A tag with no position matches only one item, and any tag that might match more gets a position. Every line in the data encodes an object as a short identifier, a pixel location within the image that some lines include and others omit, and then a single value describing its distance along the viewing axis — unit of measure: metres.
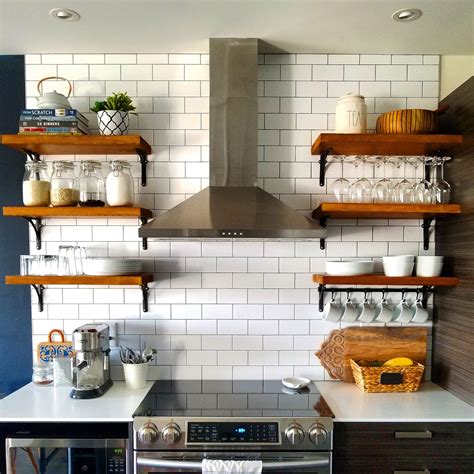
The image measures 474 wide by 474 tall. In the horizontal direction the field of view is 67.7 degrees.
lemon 1.99
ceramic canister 1.90
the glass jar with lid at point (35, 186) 1.90
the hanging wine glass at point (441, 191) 1.94
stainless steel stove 1.57
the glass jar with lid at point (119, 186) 1.91
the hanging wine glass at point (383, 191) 1.98
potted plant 1.93
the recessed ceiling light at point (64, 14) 1.69
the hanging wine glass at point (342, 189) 2.02
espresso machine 1.83
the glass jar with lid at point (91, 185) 1.93
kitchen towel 1.52
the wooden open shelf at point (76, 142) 1.84
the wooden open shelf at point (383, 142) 1.82
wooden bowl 1.87
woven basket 1.90
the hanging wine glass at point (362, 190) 1.99
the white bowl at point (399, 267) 1.93
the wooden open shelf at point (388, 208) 1.82
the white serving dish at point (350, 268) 1.91
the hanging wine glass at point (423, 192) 1.94
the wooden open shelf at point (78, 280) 1.86
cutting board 2.11
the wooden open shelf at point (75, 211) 1.86
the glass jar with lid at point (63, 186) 1.90
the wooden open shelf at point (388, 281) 1.87
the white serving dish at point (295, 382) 1.96
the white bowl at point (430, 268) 1.92
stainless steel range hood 1.92
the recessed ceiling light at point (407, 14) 1.68
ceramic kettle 1.90
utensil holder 1.95
